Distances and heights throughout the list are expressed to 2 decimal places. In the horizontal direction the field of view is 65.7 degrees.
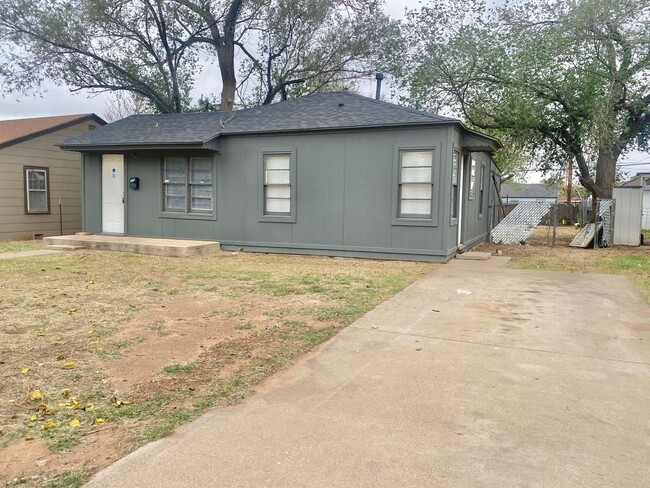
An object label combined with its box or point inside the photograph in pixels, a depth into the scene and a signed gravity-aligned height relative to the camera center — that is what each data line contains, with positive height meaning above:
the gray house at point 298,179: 10.57 +0.56
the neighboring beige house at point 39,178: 14.59 +0.61
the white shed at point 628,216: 14.45 -0.20
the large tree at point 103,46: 17.59 +5.86
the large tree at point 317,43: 19.38 +6.63
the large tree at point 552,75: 14.82 +4.25
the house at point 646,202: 28.33 +0.39
